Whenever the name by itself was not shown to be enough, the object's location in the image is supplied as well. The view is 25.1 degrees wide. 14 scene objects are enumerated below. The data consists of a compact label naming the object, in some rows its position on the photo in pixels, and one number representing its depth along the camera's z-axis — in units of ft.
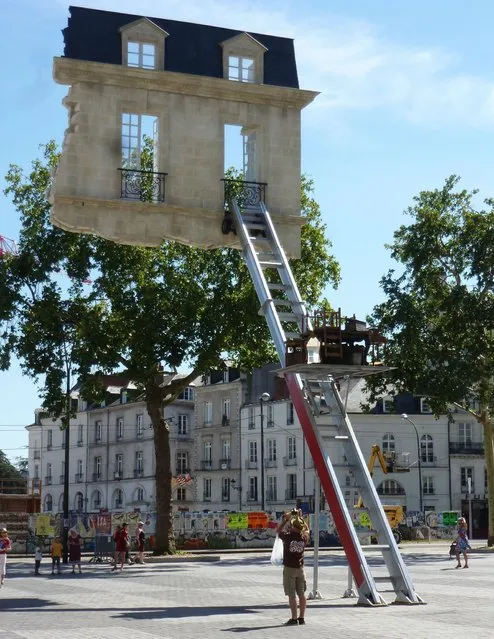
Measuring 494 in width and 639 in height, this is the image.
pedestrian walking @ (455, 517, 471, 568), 116.82
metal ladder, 65.72
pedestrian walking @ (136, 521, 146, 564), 132.05
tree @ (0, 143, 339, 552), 145.89
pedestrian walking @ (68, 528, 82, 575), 122.89
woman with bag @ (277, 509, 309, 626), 56.75
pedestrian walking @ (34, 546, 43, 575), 119.44
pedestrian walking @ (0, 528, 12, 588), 87.40
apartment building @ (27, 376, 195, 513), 335.67
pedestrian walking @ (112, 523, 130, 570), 121.19
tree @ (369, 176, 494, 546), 165.78
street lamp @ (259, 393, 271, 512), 261.93
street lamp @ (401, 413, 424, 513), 279.36
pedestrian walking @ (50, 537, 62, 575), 120.90
